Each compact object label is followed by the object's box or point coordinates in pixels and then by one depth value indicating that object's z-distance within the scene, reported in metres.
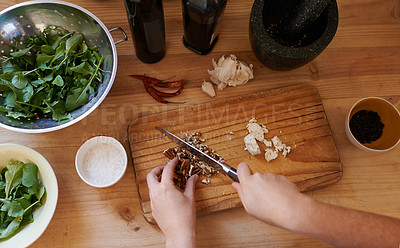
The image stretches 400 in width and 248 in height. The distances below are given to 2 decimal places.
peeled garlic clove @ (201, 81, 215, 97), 1.14
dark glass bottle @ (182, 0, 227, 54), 0.92
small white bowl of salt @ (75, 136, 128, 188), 1.02
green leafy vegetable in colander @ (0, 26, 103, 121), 0.96
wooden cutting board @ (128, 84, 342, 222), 1.06
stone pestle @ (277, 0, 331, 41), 0.97
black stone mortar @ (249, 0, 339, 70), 1.00
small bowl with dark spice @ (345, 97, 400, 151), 1.10
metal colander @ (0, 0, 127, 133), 0.96
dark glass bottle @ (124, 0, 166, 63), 0.89
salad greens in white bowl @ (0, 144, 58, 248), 0.93
